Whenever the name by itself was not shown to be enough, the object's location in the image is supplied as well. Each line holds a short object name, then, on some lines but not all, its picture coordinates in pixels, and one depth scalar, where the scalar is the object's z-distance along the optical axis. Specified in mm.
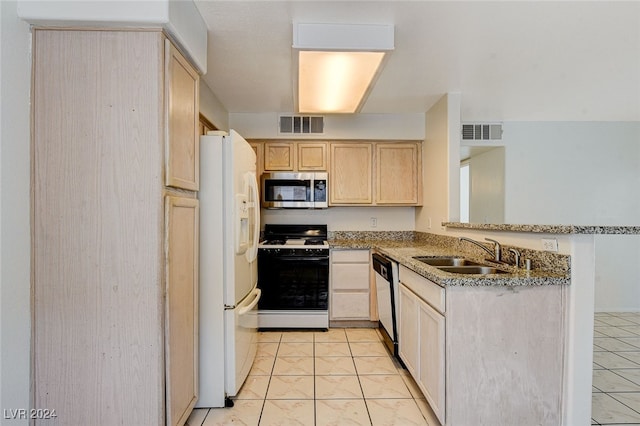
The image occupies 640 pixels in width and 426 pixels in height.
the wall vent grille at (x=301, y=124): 3789
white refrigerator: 2043
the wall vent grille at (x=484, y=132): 4051
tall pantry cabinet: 1500
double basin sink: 2209
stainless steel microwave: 3727
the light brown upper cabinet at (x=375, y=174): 3861
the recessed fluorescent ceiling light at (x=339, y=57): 2004
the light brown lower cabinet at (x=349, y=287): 3514
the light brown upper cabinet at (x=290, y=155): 3824
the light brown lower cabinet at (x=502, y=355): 1688
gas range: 3373
